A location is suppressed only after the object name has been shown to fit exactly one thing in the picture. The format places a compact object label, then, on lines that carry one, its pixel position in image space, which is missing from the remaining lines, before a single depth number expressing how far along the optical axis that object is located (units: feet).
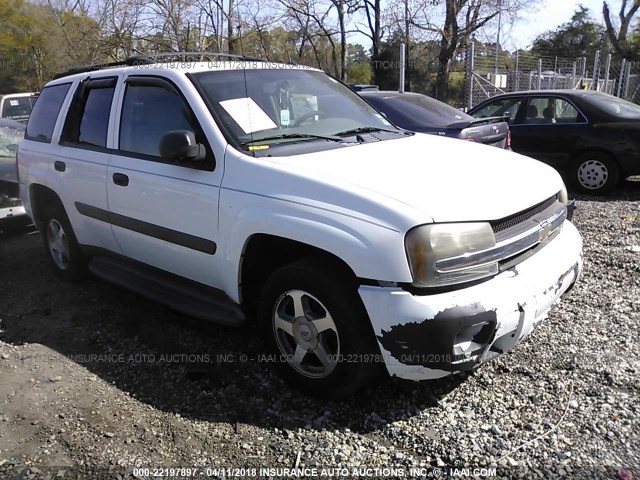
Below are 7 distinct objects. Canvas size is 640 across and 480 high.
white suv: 8.54
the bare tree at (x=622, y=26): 142.82
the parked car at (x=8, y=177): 21.54
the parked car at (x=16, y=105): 36.94
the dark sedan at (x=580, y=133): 24.91
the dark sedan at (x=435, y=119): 21.31
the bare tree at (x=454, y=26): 63.77
